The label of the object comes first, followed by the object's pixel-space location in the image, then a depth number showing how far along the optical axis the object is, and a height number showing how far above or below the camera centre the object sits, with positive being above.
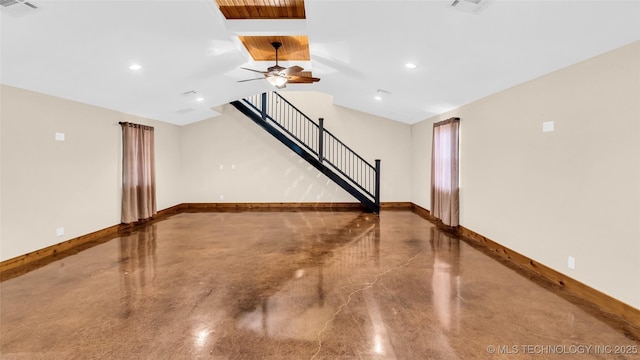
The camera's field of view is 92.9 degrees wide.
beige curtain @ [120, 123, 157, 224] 6.36 +0.13
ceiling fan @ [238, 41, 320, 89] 4.59 +1.63
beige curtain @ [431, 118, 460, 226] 5.95 +0.12
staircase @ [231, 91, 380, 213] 8.45 +1.09
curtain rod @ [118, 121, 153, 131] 6.32 +1.19
